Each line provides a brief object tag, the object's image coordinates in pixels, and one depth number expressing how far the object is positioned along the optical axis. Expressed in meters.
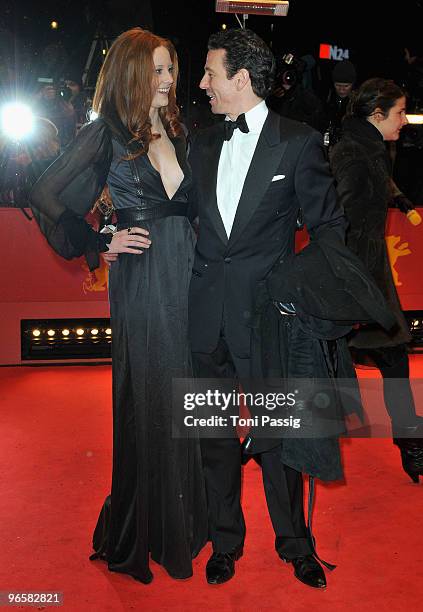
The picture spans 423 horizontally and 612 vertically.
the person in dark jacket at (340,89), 7.90
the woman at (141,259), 2.80
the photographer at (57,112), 8.16
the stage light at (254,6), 6.57
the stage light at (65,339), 6.25
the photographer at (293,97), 7.90
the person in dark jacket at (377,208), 3.86
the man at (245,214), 2.74
